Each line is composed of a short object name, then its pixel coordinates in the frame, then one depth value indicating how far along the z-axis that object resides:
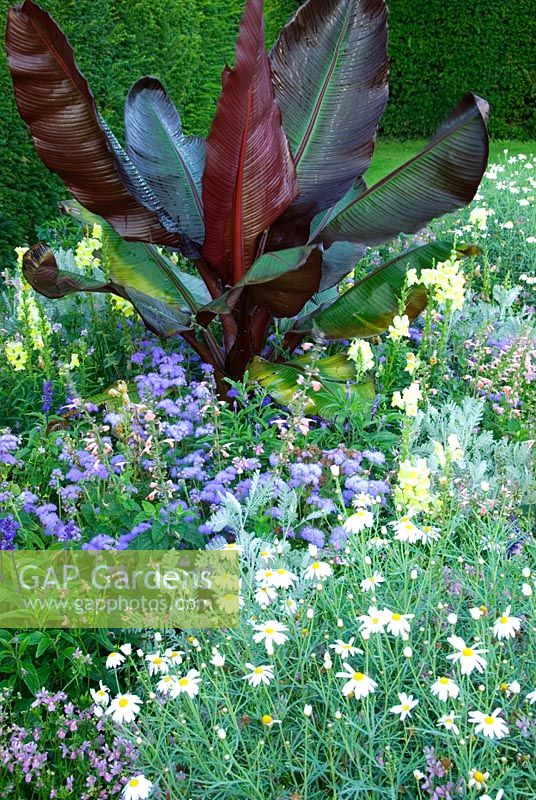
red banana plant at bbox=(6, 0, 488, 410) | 2.90
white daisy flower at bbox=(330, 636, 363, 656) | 1.62
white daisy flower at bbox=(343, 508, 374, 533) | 1.85
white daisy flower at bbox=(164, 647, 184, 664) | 1.72
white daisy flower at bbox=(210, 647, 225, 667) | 1.61
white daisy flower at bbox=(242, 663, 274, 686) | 1.61
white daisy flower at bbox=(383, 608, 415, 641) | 1.59
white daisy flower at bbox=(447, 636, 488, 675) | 1.49
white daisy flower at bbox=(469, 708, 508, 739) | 1.40
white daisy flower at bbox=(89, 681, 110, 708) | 1.71
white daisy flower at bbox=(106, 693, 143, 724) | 1.61
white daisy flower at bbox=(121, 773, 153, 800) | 1.51
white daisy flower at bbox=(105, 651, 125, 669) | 1.77
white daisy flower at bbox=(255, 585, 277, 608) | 1.76
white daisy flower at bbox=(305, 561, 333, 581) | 1.80
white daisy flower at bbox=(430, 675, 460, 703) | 1.46
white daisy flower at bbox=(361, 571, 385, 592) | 1.74
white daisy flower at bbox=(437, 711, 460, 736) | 1.45
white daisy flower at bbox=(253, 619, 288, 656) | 1.66
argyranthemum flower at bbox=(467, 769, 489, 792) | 1.35
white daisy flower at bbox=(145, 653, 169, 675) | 1.69
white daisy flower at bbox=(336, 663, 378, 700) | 1.49
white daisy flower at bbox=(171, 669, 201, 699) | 1.59
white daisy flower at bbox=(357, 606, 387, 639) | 1.58
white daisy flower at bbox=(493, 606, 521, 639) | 1.59
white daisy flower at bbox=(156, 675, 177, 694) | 1.63
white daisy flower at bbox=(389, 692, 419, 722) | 1.51
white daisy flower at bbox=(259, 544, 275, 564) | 1.96
